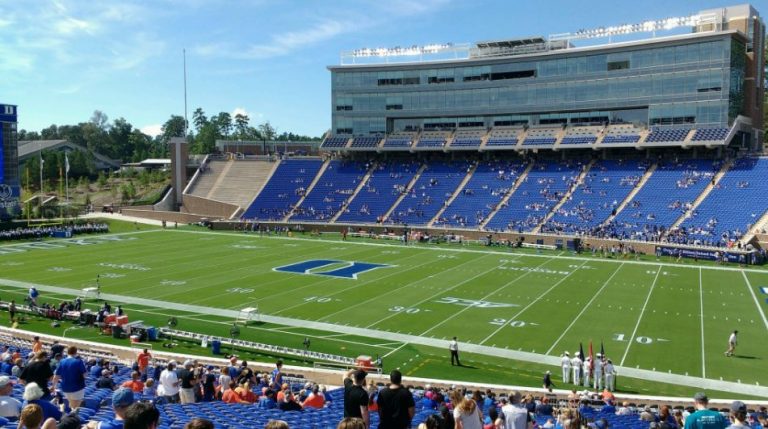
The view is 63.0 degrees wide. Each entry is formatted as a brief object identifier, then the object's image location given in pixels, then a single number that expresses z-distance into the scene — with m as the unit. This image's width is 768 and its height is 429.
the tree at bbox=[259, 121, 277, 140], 158.38
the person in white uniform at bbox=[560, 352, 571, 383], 21.09
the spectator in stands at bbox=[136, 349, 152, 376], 16.85
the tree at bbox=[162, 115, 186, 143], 161.88
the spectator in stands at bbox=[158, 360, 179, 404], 13.45
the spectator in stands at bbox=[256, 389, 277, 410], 13.05
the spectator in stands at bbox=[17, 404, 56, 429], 5.47
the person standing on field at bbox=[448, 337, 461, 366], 22.88
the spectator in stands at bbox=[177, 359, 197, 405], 13.65
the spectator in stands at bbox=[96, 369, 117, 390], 13.80
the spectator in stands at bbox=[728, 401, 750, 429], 6.95
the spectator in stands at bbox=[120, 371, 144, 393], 14.36
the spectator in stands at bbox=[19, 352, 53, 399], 10.02
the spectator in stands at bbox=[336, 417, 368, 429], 4.73
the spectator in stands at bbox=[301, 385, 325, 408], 13.50
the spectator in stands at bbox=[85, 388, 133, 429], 6.09
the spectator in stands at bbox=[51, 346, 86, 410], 10.38
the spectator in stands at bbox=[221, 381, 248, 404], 14.16
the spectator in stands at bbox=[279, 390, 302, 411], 12.51
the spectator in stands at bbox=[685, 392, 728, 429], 7.41
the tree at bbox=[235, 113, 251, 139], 152.00
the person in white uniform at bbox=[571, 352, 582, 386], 20.83
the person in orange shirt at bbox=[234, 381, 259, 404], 14.39
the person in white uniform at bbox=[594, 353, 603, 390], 20.39
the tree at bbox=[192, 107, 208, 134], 161.25
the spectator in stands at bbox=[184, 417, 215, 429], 4.31
